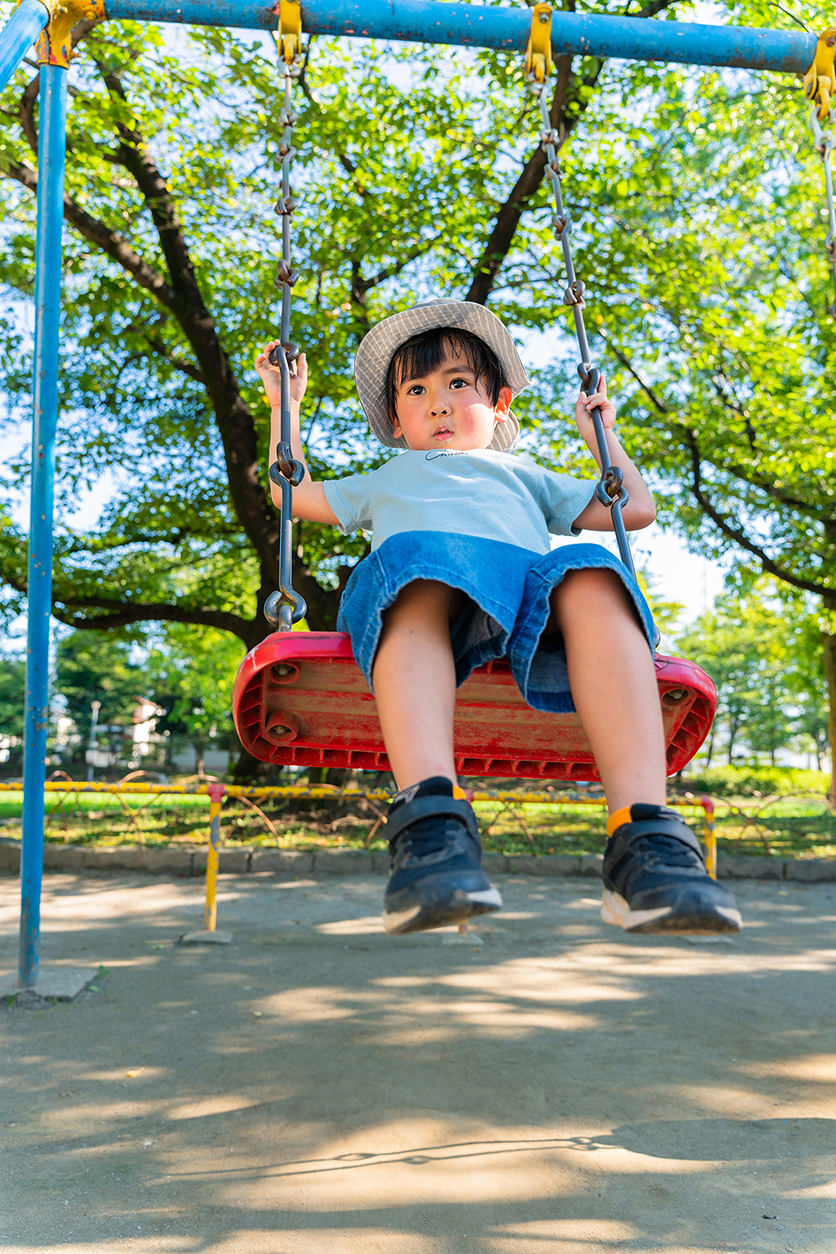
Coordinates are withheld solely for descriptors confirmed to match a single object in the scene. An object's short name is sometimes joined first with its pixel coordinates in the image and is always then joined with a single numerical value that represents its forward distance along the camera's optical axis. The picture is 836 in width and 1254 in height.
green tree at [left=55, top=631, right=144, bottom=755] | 34.34
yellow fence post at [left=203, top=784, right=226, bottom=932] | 5.20
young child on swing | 1.40
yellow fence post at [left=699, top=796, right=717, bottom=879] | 6.17
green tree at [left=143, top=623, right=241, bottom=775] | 16.25
